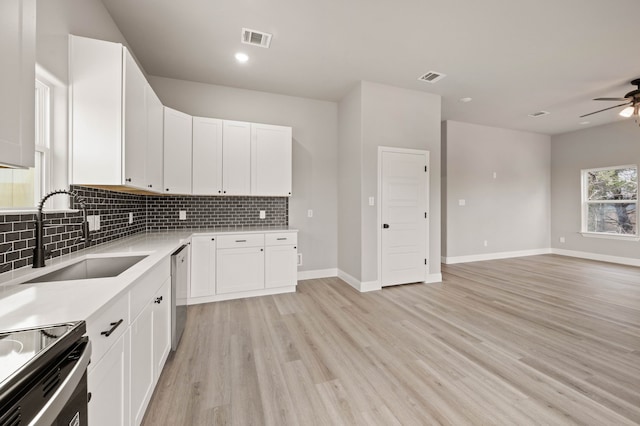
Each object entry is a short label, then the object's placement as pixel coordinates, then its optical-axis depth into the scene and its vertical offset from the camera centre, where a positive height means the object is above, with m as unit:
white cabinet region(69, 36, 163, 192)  1.83 +0.75
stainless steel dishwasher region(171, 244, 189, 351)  2.08 -0.68
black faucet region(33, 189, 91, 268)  1.37 -0.17
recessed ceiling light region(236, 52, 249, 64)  3.04 +1.89
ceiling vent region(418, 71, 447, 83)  3.50 +1.93
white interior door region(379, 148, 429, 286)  3.86 -0.01
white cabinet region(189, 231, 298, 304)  3.17 -0.66
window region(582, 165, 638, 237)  5.32 +0.29
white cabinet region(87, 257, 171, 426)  0.94 -0.64
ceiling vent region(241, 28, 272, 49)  2.66 +1.89
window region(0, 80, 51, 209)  1.50 +0.26
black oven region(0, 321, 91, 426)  0.51 -0.37
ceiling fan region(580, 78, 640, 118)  3.68 +1.66
